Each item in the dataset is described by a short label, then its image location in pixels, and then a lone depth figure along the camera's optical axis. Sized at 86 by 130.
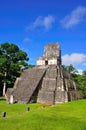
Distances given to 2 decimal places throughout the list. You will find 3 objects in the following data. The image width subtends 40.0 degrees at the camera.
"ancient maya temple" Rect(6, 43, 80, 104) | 28.51
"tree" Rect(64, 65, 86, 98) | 37.39
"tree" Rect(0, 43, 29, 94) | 37.82
